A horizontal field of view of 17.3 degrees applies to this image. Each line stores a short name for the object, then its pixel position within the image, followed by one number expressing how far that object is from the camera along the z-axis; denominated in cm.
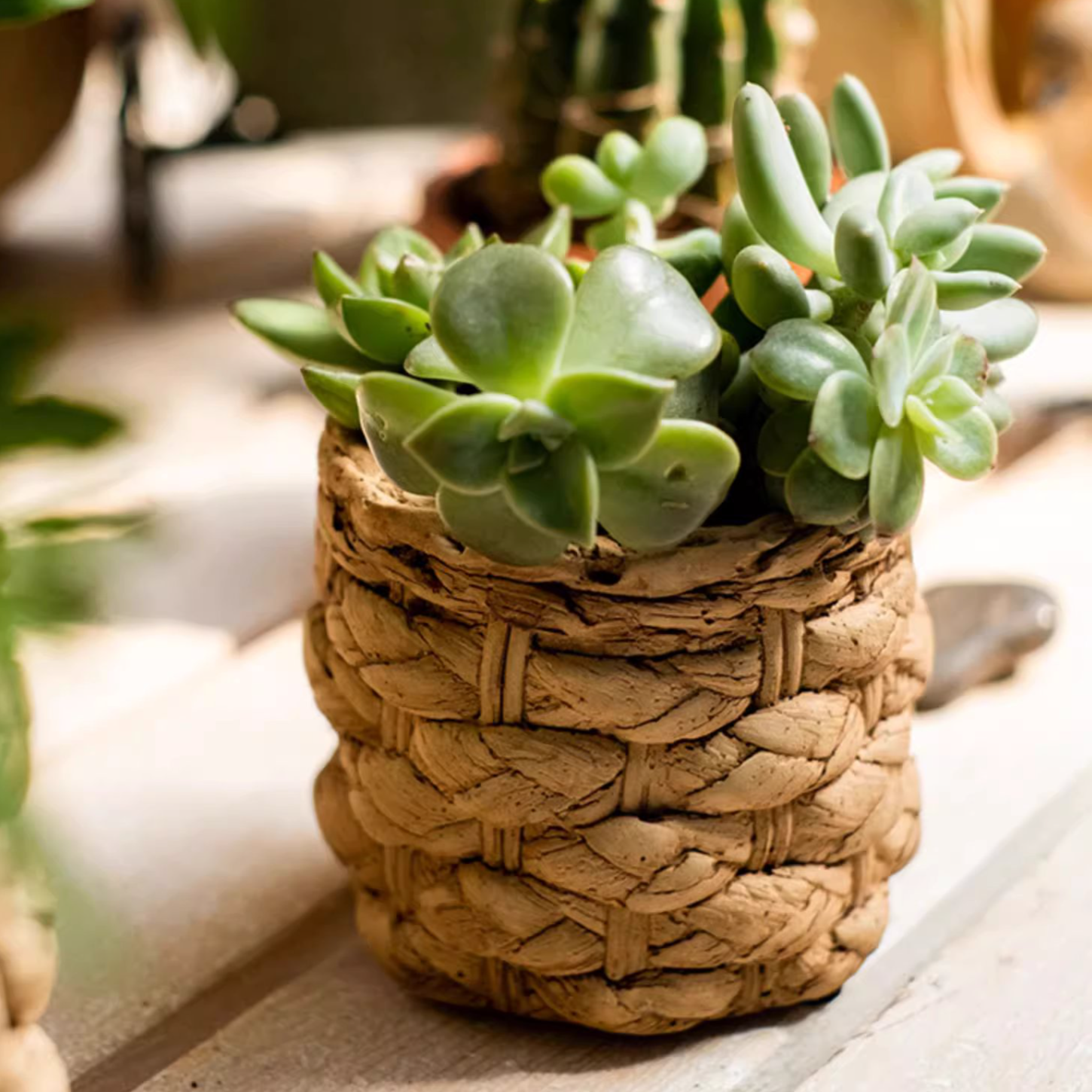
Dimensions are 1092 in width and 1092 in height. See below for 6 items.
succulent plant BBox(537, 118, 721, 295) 56
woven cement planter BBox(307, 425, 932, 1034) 51
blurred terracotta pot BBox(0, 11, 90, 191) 87
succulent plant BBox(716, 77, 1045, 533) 50
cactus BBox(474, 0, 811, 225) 73
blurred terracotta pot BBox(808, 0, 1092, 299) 91
